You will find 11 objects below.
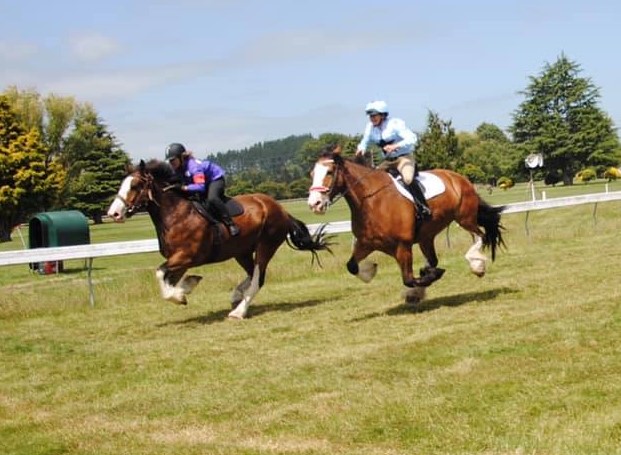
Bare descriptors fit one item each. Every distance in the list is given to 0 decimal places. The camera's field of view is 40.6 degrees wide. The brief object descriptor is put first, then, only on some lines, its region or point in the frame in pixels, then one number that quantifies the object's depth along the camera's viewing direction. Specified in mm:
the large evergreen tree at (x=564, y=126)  73375
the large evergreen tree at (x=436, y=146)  56075
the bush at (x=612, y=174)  66281
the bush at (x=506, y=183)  68562
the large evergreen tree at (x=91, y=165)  64375
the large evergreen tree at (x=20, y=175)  48875
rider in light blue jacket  10727
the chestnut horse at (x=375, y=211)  10367
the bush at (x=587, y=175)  70062
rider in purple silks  11242
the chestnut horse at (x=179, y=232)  10938
